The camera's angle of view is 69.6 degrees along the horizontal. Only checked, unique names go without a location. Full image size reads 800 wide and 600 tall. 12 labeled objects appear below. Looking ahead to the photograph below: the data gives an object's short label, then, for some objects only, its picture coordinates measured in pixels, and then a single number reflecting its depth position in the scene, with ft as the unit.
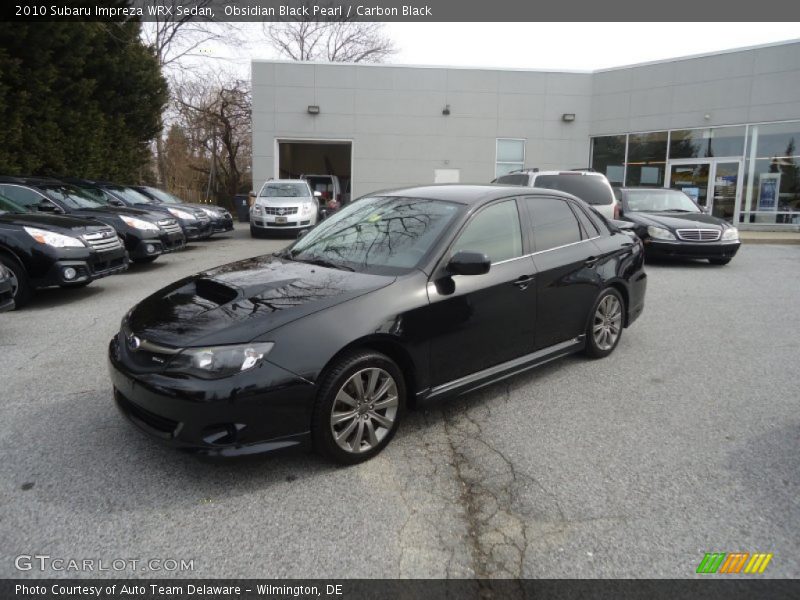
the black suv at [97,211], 30.60
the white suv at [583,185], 35.99
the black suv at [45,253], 23.12
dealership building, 68.54
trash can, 78.18
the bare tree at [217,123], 106.73
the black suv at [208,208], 46.37
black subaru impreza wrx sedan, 9.69
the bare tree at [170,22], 98.53
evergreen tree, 46.80
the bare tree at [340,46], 129.18
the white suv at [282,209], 51.85
